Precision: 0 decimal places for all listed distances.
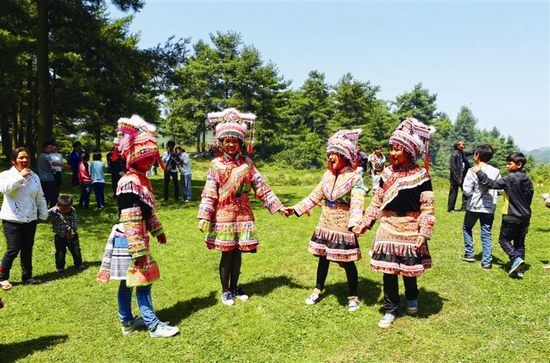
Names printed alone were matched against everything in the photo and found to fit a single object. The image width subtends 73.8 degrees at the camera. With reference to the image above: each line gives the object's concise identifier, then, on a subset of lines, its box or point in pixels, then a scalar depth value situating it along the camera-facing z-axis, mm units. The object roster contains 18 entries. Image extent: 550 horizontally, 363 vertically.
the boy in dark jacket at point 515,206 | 6555
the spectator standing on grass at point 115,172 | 13723
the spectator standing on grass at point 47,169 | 10912
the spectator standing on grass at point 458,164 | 12050
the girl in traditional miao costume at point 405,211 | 4758
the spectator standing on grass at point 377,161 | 15211
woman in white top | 6195
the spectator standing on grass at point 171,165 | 14178
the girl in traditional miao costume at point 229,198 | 5449
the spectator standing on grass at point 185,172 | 14383
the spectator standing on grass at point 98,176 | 12570
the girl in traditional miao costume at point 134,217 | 4539
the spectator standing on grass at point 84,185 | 12328
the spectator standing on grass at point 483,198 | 7047
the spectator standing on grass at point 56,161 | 11007
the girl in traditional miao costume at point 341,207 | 5262
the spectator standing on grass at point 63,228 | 7293
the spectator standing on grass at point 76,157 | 14081
